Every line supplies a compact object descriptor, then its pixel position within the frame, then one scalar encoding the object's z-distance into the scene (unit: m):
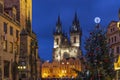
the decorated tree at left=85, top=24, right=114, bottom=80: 28.33
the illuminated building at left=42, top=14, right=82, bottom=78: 179.38
